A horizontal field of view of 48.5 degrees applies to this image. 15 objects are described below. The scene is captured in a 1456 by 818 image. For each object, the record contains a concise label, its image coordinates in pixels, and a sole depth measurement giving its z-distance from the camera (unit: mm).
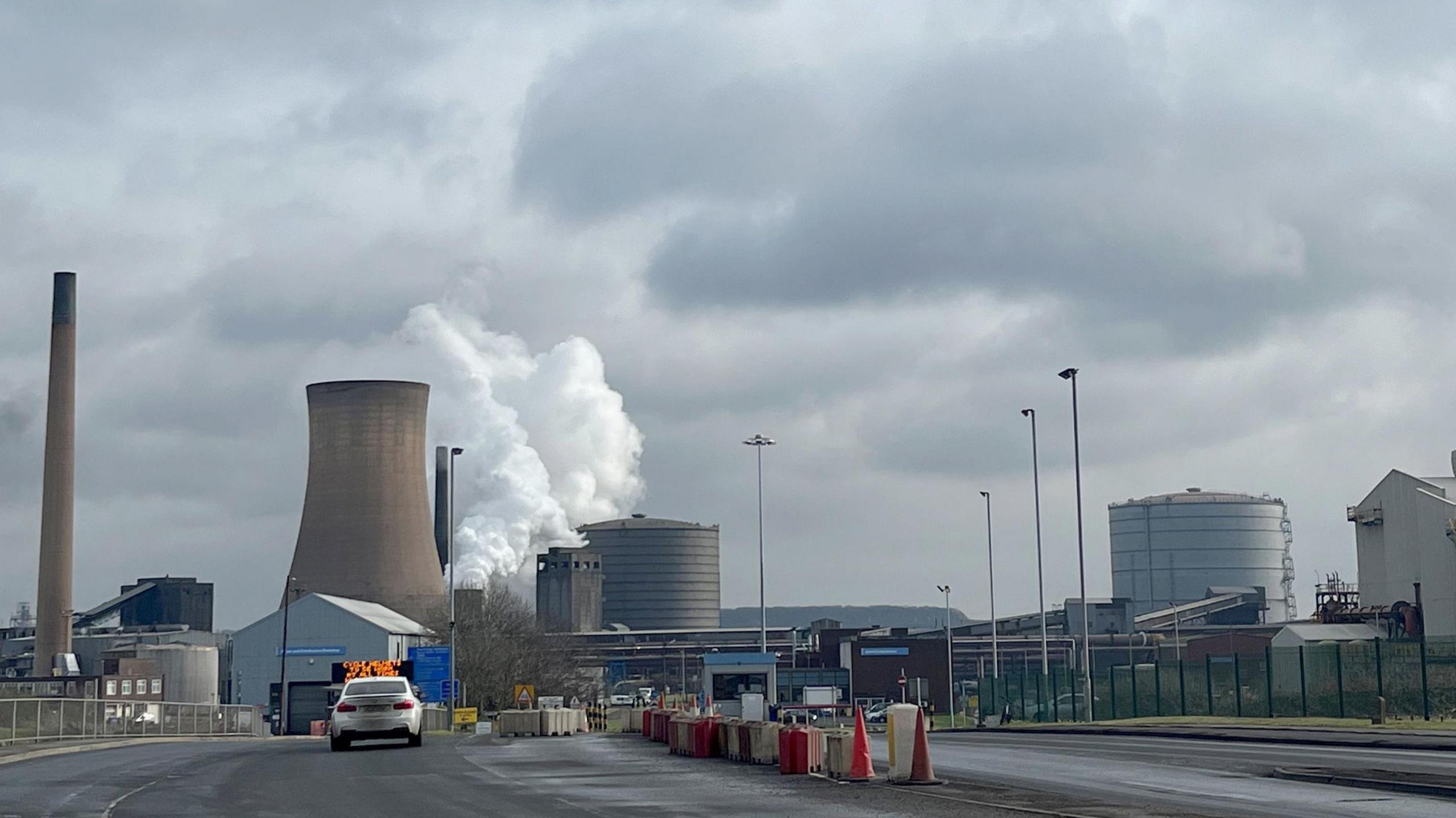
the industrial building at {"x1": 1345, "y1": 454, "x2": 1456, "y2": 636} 73188
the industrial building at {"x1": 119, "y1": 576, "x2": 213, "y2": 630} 145500
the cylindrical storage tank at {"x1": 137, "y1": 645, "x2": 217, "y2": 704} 112312
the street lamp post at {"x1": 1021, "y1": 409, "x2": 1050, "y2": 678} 70188
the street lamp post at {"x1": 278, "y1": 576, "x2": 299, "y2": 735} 82375
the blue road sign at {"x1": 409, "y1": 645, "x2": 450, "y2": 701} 74562
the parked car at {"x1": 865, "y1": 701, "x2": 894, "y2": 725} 82312
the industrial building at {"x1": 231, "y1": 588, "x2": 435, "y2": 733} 98125
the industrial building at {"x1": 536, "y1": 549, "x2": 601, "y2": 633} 155500
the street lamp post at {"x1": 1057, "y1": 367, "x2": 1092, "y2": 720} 55656
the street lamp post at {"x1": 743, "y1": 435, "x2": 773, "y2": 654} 83125
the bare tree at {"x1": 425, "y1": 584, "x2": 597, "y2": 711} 92000
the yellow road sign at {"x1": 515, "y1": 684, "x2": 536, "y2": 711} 59188
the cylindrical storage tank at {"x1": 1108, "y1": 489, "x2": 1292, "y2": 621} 147625
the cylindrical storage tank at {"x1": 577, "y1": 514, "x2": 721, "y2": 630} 183750
